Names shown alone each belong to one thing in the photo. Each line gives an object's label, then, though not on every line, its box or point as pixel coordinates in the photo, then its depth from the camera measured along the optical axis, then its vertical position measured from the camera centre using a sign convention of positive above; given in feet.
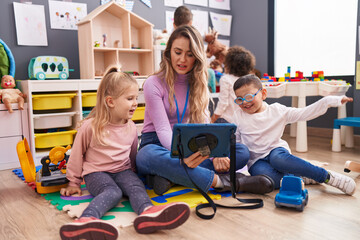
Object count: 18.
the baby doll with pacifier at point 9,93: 6.57 -0.24
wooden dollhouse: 8.01 +1.02
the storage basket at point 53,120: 7.07 -0.86
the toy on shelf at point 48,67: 7.45 +0.32
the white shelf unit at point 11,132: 6.61 -1.04
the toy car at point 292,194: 3.87 -1.46
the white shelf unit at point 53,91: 6.80 -0.25
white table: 7.45 -0.37
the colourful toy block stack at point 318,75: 8.18 -0.02
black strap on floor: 3.77 -1.39
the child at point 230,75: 7.13 +0.03
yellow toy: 4.76 -1.40
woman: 4.34 -0.57
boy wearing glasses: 4.59 -0.81
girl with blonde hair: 4.26 -0.91
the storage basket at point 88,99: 7.61 -0.44
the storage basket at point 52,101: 6.94 -0.43
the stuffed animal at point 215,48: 9.91 +0.87
